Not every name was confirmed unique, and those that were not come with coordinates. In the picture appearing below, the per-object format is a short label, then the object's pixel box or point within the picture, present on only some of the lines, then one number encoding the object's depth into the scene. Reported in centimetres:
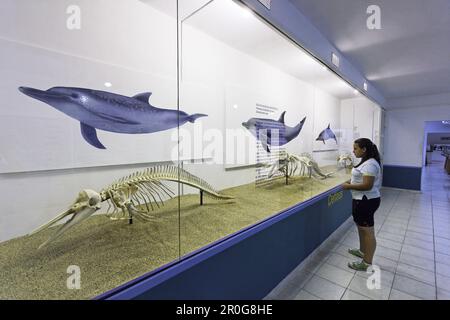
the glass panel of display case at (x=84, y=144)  122
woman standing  230
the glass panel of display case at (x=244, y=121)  207
